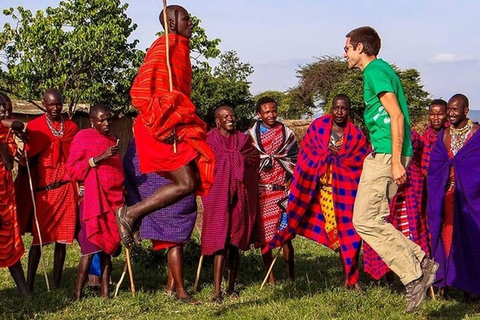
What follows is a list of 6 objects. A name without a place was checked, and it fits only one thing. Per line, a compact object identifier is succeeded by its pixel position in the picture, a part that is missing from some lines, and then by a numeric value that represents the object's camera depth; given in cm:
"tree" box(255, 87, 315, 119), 5059
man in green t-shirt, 559
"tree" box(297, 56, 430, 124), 3762
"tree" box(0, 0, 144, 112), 2519
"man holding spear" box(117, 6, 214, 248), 574
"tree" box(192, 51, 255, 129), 3359
